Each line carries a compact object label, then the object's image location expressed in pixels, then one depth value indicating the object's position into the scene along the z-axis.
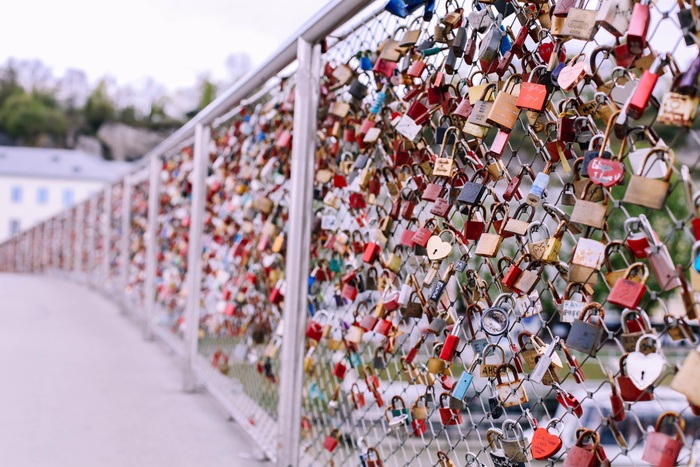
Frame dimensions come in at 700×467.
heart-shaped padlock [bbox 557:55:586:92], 0.94
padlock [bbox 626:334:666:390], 0.82
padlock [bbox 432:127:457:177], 1.23
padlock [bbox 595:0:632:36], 0.88
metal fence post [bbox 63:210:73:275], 11.66
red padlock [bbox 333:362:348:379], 1.80
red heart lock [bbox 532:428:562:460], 0.98
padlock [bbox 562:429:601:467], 0.92
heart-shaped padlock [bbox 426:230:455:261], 1.26
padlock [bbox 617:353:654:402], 0.87
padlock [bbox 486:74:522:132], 1.07
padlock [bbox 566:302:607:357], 0.89
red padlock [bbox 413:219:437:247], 1.33
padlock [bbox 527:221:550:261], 1.03
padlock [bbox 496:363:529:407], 1.09
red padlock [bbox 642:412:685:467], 0.79
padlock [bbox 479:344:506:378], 1.14
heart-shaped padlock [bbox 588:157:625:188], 0.87
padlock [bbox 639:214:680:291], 0.81
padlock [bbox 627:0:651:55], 0.84
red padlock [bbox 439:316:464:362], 1.22
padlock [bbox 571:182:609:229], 0.90
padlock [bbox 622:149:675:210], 0.80
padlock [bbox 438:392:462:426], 1.28
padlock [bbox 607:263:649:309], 0.83
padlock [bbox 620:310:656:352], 0.87
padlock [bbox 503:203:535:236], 1.05
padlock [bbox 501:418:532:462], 1.09
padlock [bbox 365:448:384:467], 1.64
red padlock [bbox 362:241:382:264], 1.56
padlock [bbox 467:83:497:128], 1.14
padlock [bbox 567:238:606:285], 0.91
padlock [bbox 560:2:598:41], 0.91
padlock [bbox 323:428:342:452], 1.87
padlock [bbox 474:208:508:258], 1.08
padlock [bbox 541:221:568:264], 0.98
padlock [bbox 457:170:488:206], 1.17
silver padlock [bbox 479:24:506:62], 1.13
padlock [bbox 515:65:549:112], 1.02
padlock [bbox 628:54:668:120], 0.82
